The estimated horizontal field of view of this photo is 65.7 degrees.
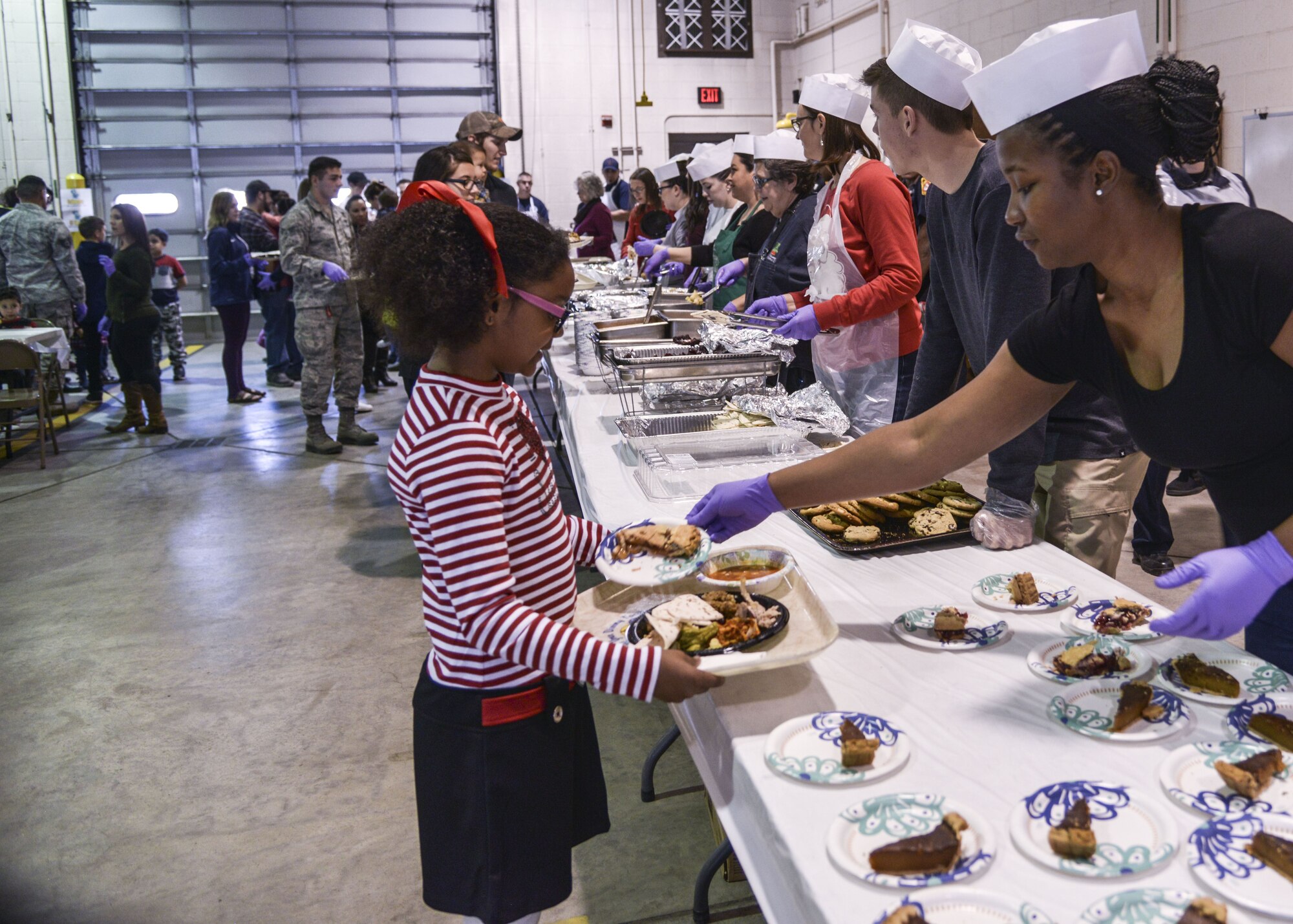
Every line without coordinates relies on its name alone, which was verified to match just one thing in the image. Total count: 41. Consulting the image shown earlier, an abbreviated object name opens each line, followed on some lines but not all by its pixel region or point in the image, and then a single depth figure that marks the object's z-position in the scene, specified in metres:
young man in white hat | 1.64
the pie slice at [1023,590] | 1.39
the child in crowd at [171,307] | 8.18
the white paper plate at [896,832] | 0.84
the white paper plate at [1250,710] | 1.02
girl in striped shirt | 1.14
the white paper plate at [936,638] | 1.28
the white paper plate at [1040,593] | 1.38
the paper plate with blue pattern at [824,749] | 1.00
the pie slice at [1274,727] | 0.98
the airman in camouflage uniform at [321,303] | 5.21
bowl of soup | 1.42
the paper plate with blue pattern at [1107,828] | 0.83
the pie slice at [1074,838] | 0.84
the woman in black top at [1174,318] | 1.08
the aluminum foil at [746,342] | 2.63
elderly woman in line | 8.43
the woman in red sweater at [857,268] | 2.67
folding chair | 5.42
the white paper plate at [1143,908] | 0.76
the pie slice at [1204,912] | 0.74
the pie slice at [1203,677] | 1.10
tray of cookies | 1.66
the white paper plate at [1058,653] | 1.16
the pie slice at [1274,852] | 0.79
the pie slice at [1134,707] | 1.05
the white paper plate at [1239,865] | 0.77
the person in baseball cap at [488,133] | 4.82
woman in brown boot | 6.03
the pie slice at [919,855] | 0.84
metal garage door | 11.17
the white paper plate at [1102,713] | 1.04
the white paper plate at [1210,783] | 0.90
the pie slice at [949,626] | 1.29
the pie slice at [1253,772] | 0.90
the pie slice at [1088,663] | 1.17
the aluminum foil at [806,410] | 2.32
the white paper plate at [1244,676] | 1.11
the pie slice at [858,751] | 1.00
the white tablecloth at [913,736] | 0.86
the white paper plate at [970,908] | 0.78
